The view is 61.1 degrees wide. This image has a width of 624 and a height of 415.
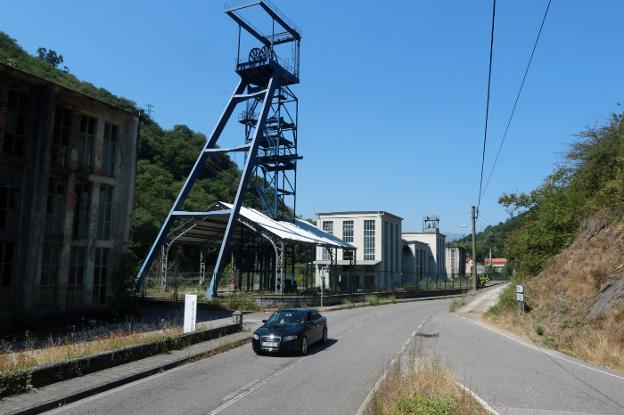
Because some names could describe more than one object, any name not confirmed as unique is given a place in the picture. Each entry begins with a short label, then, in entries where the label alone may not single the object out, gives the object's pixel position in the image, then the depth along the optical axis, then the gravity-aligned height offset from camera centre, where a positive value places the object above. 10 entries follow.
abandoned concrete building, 19.92 +2.96
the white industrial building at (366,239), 69.44 +4.40
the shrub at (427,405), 7.32 -1.86
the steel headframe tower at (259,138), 34.88 +10.45
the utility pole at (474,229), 46.86 +4.03
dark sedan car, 15.39 -1.87
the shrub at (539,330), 20.08 -2.04
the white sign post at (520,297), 23.99 -0.97
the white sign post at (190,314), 17.66 -1.54
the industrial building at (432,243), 92.81 +5.43
